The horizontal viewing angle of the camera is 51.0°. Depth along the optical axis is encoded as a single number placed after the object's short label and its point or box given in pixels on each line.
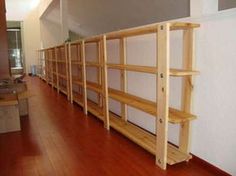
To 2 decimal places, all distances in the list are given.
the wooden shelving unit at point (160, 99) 1.88
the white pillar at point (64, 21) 6.29
